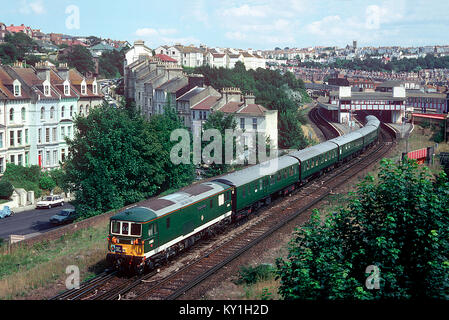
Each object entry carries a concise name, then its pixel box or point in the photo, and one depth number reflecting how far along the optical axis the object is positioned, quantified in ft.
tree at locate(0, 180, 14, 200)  145.18
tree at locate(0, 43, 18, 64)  312.50
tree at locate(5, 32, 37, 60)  328.90
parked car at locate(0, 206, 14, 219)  136.87
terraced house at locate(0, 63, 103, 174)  162.50
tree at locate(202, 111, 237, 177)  153.79
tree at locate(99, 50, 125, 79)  424.87
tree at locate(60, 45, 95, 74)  361.10
